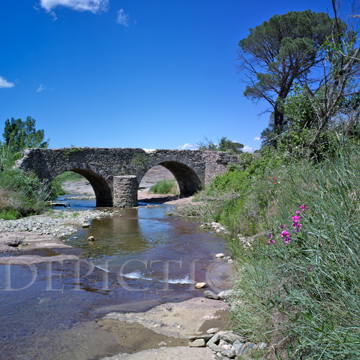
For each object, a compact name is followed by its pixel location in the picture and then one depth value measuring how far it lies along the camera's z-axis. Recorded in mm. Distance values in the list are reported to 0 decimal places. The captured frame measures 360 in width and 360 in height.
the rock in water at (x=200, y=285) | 4410
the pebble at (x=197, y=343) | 2740
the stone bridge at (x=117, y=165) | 12883
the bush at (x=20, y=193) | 9750
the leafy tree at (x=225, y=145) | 25594
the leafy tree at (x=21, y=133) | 22359
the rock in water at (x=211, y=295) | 3961
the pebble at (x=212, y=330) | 2977
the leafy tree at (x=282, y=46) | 16641
